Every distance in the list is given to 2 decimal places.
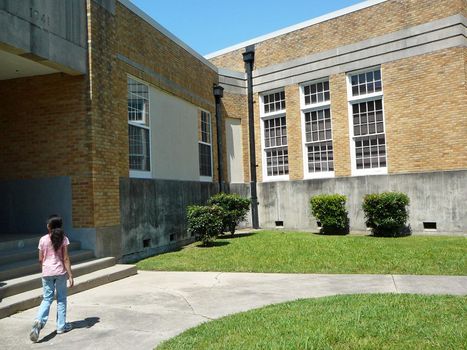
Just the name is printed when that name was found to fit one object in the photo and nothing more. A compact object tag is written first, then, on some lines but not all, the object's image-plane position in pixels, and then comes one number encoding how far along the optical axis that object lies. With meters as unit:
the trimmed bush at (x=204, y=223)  13.31
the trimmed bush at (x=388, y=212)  14.39
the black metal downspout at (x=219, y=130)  17.53
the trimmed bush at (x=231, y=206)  15.17
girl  5.72
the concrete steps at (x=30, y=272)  7.12
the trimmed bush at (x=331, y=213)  15.59
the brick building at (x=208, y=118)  10.30
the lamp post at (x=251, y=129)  18.19
